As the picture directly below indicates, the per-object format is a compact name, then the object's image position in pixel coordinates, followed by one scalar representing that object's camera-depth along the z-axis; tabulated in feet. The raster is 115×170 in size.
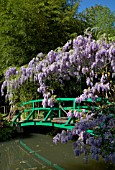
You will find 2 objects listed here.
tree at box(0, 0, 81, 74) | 28.58
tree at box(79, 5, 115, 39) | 38.93
